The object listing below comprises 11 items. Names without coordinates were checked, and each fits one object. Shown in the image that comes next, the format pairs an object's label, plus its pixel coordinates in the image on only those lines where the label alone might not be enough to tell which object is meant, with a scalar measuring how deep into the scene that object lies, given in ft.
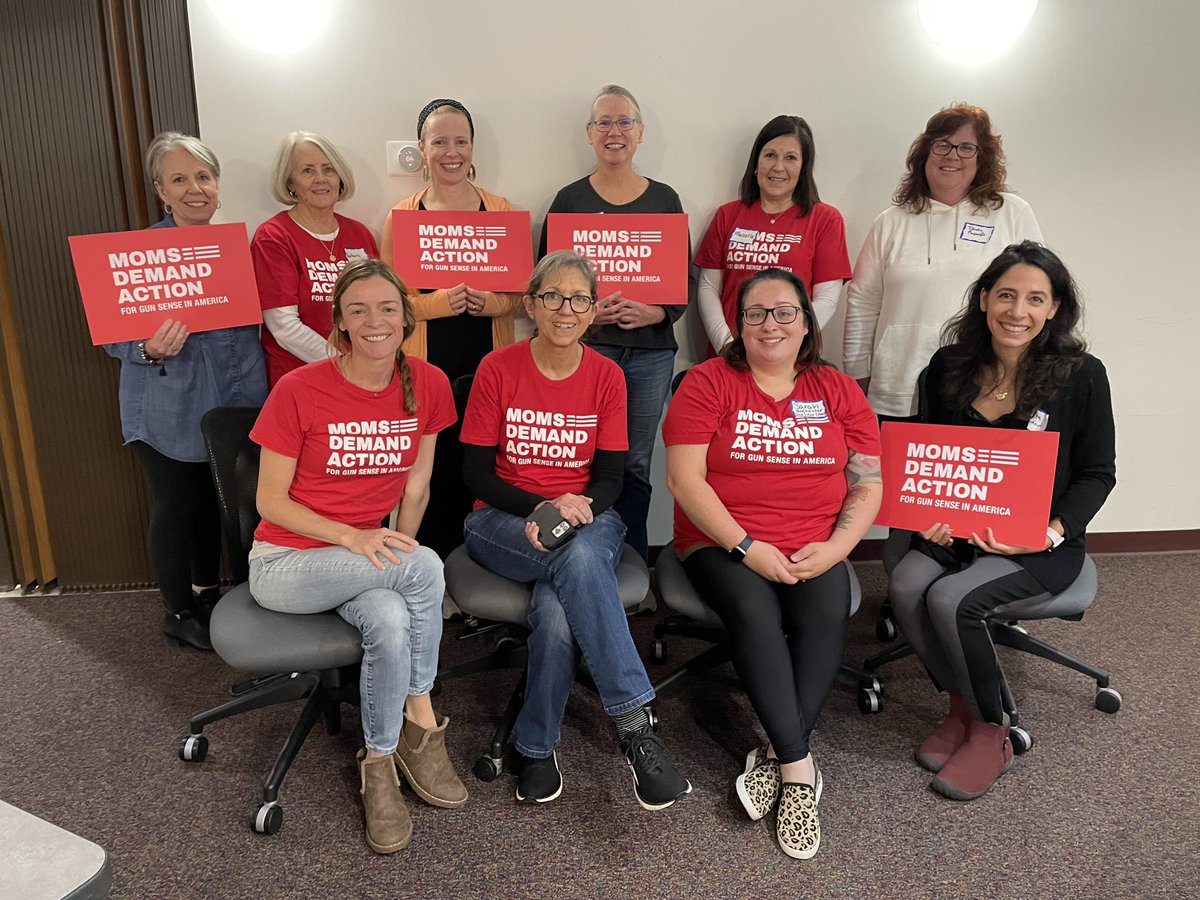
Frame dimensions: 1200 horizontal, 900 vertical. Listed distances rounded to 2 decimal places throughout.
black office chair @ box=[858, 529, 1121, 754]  7.34
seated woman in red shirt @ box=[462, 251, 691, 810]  6.72
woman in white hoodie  9.23
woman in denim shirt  8.50
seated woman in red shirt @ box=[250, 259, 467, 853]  6.44
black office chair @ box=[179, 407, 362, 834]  6.26
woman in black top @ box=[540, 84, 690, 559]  9.26
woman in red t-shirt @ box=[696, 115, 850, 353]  9.46
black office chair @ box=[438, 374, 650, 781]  7.00
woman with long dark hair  7.09
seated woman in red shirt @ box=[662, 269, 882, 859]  6.82
